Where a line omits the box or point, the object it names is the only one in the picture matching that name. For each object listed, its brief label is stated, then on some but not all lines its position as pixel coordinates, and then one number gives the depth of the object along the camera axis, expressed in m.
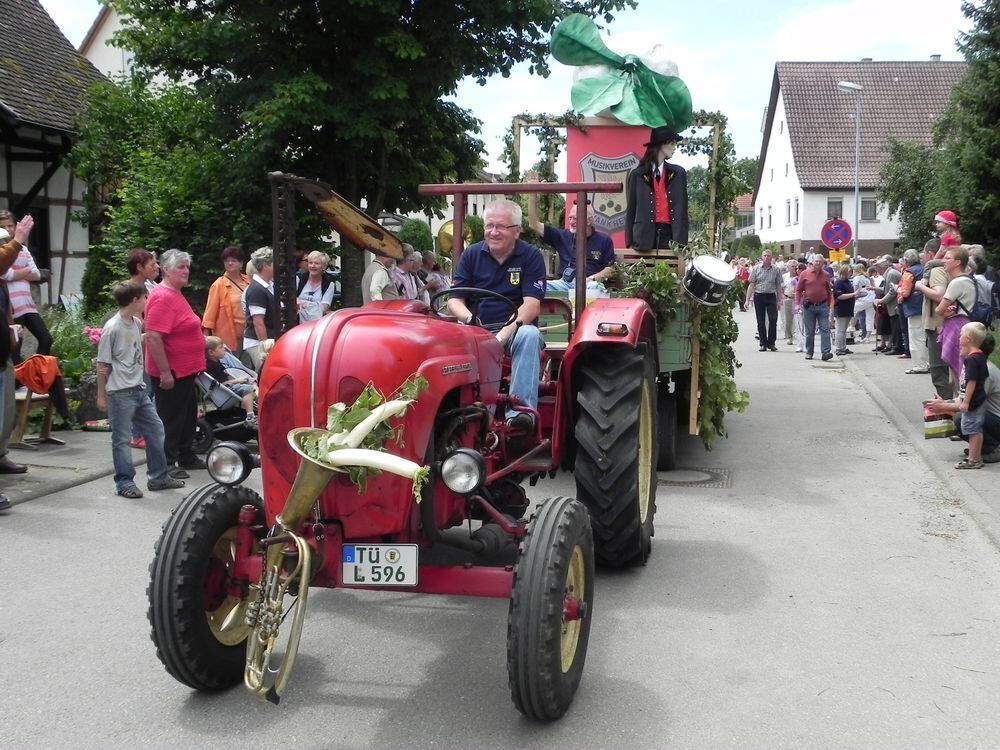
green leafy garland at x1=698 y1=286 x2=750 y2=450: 8.00
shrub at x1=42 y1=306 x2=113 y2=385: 10.38
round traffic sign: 21.22
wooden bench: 8.95
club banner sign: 12.00
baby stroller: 8.87
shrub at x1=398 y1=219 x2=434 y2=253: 29.12
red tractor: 3.57
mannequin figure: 8.43
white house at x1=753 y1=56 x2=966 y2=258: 49.56
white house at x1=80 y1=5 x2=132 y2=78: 32.31
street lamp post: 32.08
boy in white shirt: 7.41
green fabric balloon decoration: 10.94
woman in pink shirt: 7.70
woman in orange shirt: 10.15
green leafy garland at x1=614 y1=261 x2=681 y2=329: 7.31
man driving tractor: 5.31
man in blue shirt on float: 7.19
